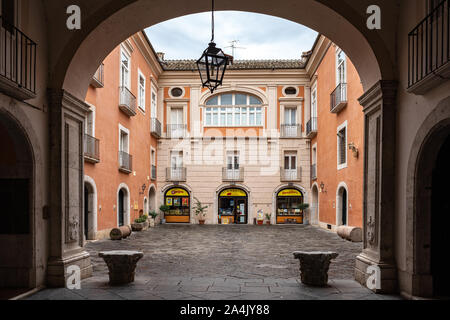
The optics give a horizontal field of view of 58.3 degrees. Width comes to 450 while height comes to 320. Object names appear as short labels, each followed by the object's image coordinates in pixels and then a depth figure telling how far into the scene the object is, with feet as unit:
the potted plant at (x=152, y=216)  74.06
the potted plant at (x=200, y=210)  82.64
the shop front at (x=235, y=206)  84.84
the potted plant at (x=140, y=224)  63.52
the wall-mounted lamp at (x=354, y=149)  50.11
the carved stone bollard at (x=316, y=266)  22.67
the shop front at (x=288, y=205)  83.56
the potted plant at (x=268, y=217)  82.05
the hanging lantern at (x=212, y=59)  23.91
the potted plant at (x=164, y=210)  81.76
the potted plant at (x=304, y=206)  80.69
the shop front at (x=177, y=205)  84.94
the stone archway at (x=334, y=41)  21.24
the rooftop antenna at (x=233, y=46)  88.84
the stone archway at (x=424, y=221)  18.85
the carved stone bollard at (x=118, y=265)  22.76
